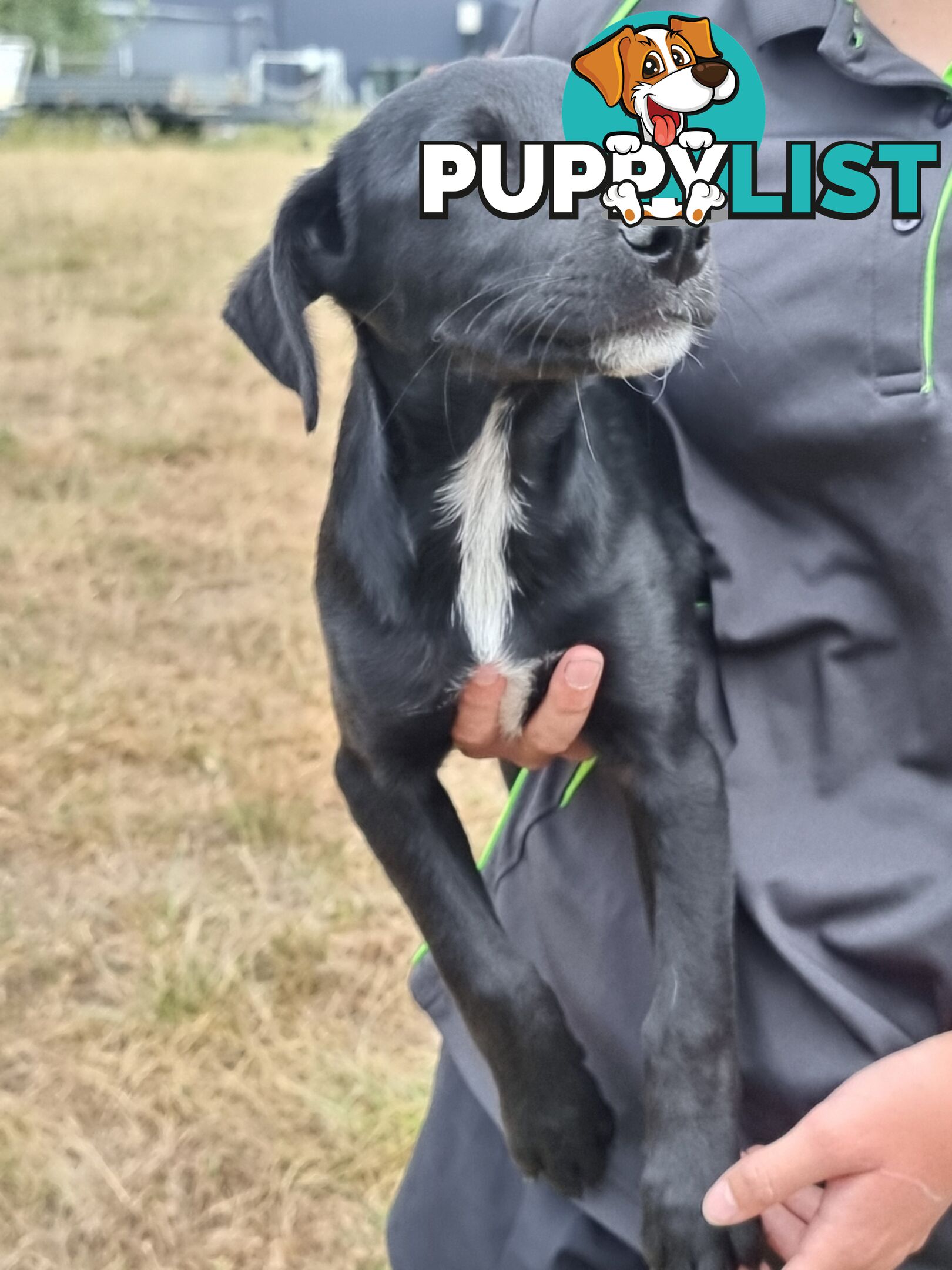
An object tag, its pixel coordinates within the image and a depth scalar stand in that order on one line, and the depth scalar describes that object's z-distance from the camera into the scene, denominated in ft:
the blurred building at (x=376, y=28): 80.33
